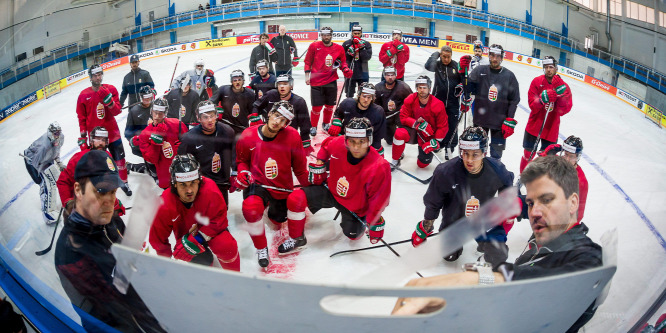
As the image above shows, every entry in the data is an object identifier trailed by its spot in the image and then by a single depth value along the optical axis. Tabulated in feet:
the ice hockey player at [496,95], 17.16
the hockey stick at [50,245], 4.83
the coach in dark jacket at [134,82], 14.26
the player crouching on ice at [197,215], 7.26
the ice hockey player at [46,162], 7.10
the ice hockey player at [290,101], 17.21
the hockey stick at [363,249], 8.00
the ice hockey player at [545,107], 12.05
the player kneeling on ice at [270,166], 12.07
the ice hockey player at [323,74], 22.94
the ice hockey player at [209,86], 18.82
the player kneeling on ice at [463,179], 8.63
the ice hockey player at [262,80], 19.86
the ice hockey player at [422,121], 17.77
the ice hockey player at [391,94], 19.67
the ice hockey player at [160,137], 13.09
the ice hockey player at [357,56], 25.18
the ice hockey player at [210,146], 12.61
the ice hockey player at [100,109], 11.06
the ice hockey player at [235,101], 18.26
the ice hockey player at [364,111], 17.19
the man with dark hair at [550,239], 2.95
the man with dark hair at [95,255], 3.69
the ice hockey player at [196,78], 18.38
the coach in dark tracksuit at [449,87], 19.54
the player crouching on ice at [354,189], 11.20
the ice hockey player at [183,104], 16.02
